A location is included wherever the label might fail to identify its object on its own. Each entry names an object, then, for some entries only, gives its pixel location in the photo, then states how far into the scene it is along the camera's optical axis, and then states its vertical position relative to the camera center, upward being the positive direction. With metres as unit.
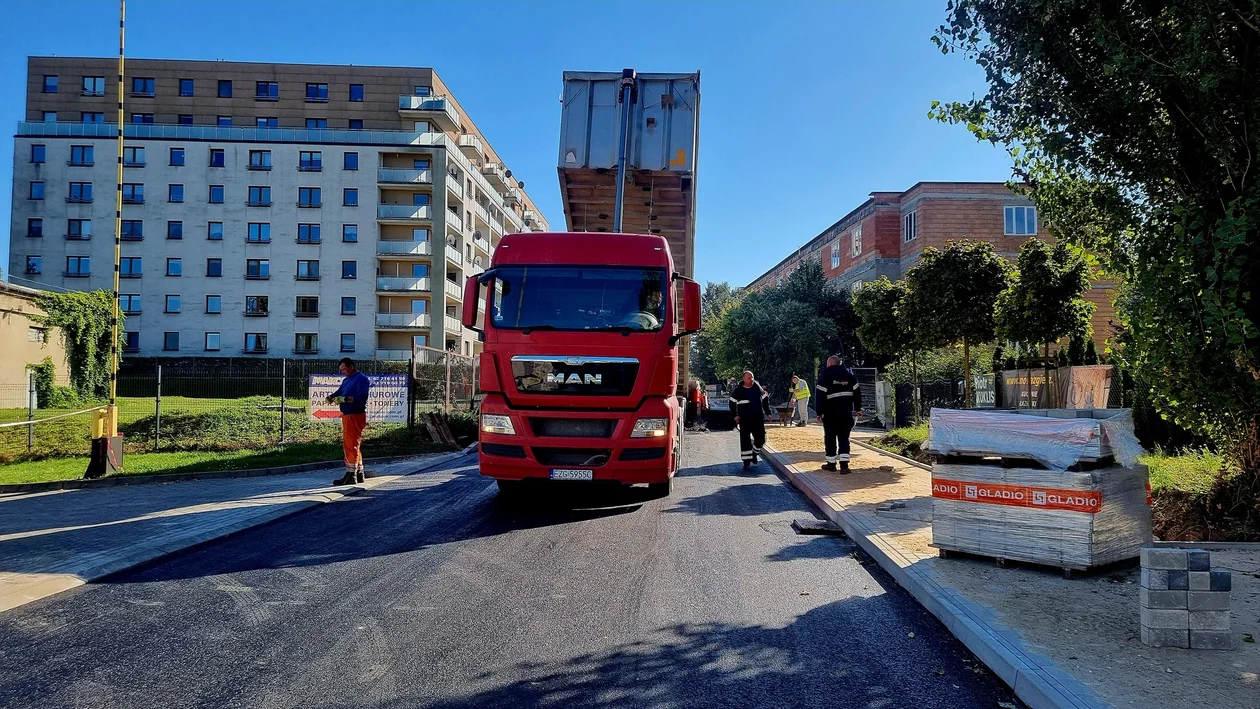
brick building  31.70 +6.48
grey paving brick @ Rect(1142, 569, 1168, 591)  3.98 -1.07
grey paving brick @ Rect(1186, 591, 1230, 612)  3.93 -1.15
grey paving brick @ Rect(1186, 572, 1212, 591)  3.94 -1.07
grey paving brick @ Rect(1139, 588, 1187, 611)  3.93 -1.17
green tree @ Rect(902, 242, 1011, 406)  14.50 +1.59
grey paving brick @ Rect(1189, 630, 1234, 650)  3.95 -1.37
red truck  8.15 +0.09
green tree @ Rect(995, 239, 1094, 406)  12.41 +1.31
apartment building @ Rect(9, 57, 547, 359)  44.47 +7.89
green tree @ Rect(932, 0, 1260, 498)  6.14 +2.07
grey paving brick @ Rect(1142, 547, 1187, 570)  4.02 -0.97
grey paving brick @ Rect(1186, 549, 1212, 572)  4.02 -0.99
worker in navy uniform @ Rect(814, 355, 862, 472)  11.62 -0.47
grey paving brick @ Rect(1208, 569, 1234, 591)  3.92 -1.06
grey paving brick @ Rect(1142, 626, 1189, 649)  3.96 -1.37
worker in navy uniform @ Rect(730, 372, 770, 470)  13.54 -0.74
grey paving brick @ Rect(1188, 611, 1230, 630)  3.95 -1.27
